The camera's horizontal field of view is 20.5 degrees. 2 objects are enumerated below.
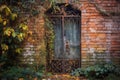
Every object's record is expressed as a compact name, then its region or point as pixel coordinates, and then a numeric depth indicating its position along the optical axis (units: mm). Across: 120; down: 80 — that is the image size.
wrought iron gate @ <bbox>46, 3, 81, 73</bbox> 9477
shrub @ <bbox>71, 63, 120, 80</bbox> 8750
